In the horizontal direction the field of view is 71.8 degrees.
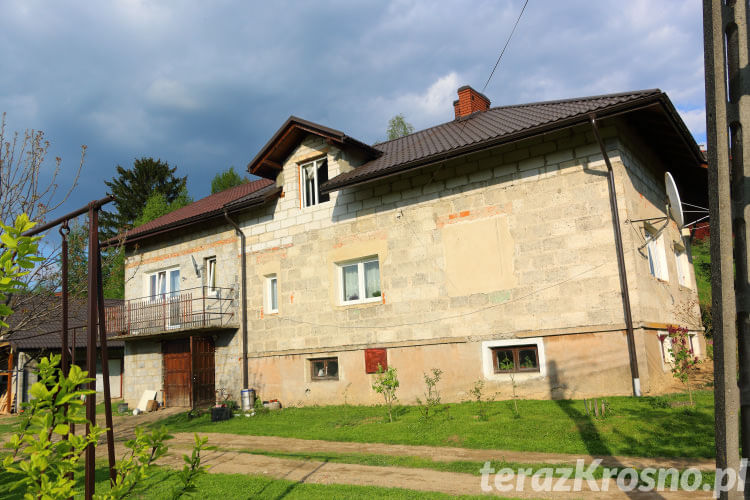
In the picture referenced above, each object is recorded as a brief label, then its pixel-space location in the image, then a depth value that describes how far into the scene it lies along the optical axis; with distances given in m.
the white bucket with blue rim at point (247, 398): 14.41
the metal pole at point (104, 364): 4.22
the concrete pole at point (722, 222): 3.25
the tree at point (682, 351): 9.34
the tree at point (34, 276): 7.35
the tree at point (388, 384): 10.63
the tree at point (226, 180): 43.38
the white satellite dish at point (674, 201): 10.30
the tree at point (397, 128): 36.44
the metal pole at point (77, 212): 4.54
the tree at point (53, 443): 2.59
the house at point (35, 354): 21.83
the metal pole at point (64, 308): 4.30
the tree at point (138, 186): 45.62
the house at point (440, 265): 10.48
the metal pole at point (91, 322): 3.85
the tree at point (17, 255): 2.65
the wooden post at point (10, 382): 21.70
